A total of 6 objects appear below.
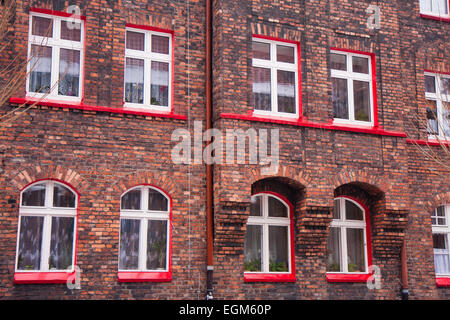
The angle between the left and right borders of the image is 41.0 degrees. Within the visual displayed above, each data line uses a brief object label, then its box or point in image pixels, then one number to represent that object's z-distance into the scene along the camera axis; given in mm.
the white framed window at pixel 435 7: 16922
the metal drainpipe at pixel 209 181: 13055
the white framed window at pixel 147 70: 13672
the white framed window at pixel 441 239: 15641
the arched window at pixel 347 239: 14711
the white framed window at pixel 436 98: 16188
